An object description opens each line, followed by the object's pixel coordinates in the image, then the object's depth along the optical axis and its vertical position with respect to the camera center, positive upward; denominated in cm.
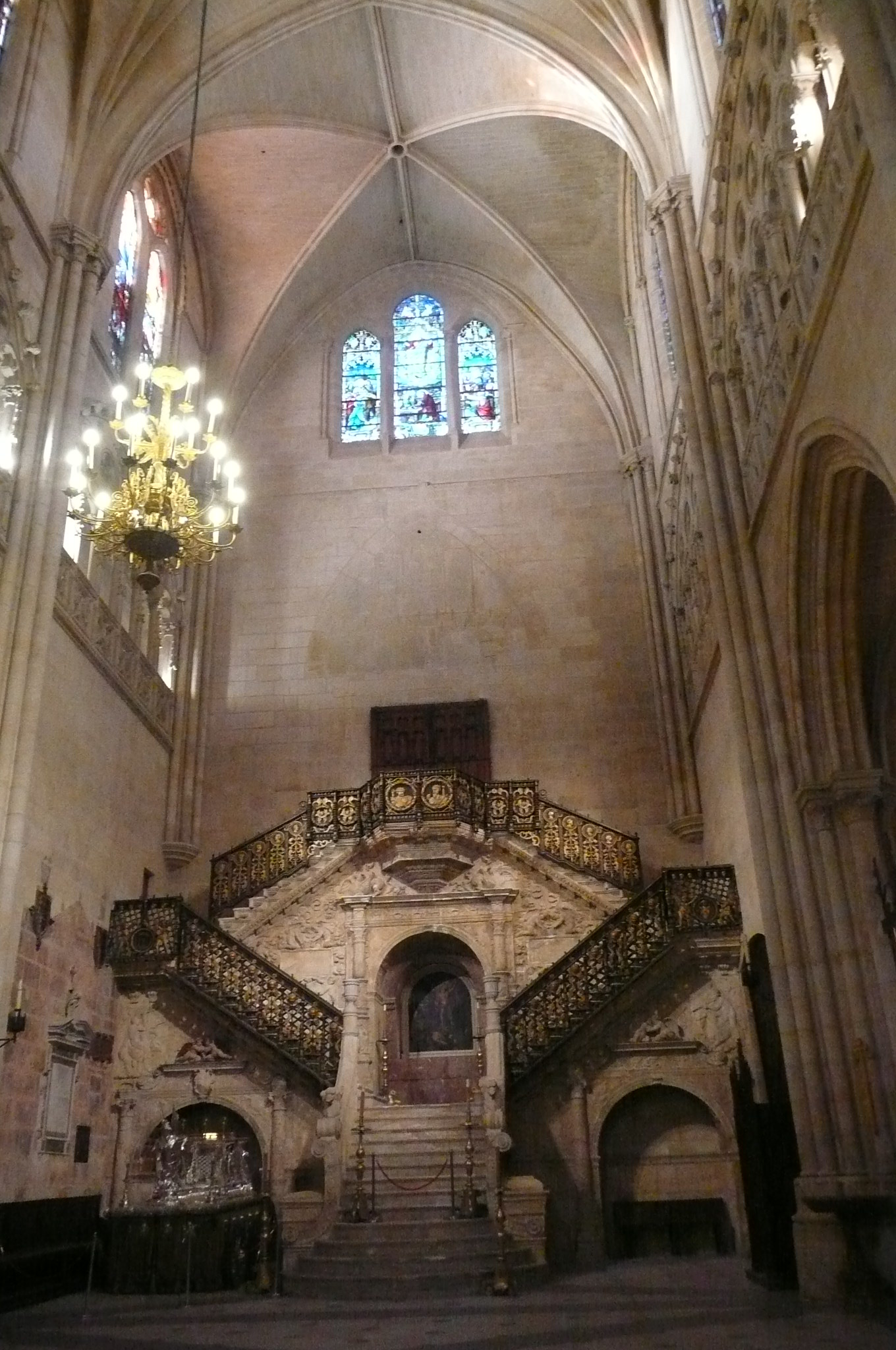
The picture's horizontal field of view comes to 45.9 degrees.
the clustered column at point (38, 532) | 980 +609
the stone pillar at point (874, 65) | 555 +537
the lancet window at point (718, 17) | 1087 +1078
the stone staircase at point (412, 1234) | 849 -45
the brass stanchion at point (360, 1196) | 996 -15
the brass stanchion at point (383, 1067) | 1364 +131
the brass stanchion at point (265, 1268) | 888 -64
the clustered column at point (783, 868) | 805 +227
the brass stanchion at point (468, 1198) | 981 -19
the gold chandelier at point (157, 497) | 847 +518
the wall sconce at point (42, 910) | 1081 +262
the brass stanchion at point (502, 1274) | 817 -70
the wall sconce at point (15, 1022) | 976 +142
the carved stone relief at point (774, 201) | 700 +697
